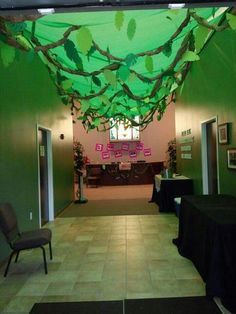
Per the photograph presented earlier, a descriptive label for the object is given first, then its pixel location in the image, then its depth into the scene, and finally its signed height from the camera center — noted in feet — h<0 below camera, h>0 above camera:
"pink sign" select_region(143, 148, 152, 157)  48.39 +1.11
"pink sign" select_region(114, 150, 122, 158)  48.93 +0.93
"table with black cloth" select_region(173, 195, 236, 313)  8.30 -2.70
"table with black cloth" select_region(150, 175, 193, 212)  22.59 -2.44
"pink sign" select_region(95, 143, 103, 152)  48.88 +2.15
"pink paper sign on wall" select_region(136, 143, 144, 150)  48.57 +2.12
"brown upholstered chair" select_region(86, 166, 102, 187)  44.29 -2.22
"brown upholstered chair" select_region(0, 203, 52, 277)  10.93 -2.85
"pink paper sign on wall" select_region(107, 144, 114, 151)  48.75 +2.10
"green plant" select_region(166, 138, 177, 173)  41.83 +0.60
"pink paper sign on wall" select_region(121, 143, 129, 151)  48.74 +2.19
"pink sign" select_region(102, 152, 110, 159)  48.91 +0.82
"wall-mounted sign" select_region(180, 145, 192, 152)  23.07 +0.80
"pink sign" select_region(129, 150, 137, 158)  48.65 +0.86
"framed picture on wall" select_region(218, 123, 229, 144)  14.25 +1.16
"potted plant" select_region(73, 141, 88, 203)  29.14 -0.69
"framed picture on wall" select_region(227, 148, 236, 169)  13.42 -0.07
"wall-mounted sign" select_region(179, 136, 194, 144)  22.18 +1.44
